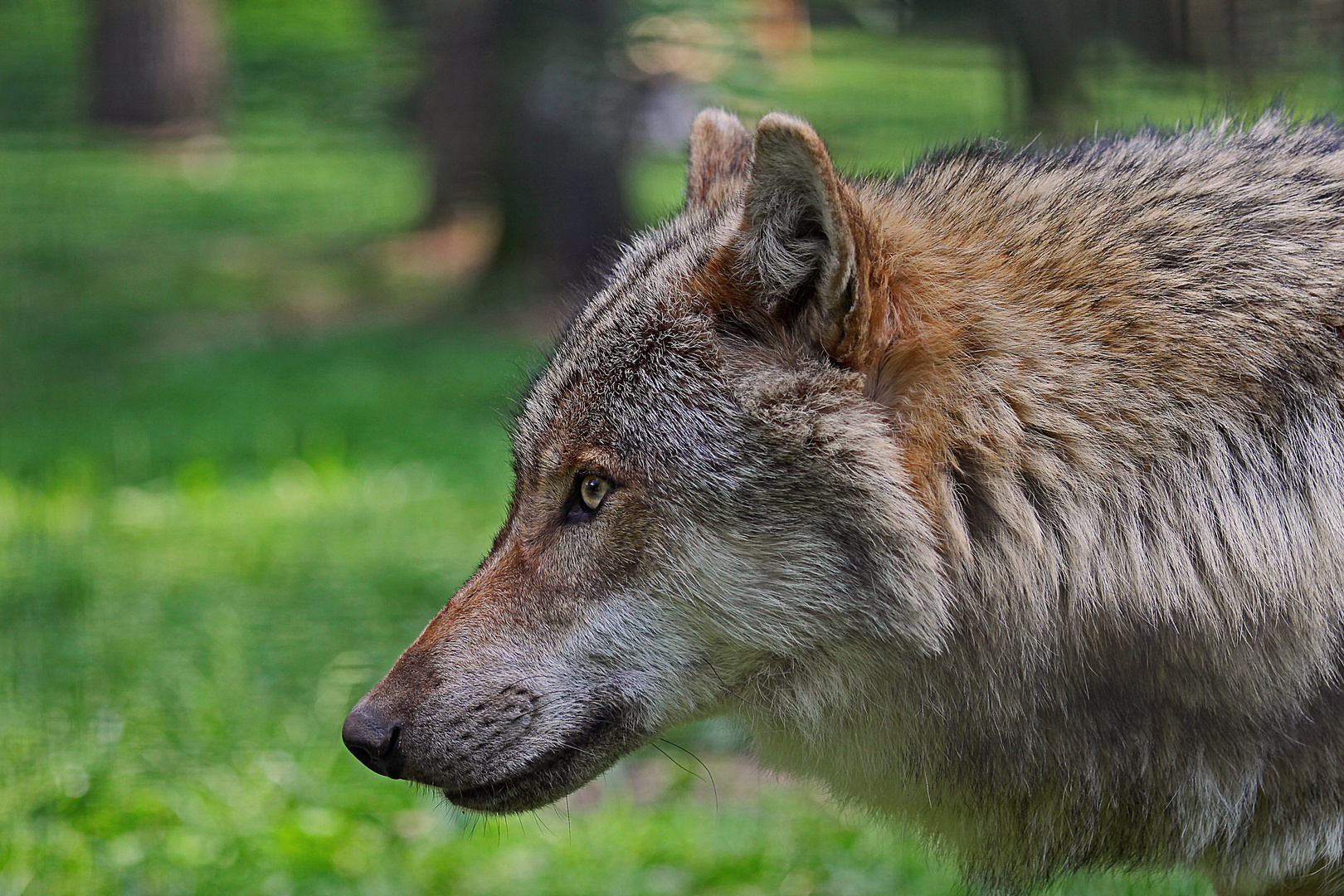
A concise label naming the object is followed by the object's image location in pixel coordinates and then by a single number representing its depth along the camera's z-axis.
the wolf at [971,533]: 4.75
